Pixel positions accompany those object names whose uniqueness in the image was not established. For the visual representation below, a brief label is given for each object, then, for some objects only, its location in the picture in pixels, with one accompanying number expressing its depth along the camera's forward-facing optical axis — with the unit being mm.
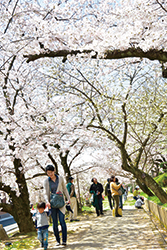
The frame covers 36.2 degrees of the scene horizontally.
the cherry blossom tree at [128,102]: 9609
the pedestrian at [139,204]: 12734
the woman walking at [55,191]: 5398
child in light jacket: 5383
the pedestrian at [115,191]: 9055
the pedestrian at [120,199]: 9861
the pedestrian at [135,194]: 16106
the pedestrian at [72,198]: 9670
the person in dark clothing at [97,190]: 10562
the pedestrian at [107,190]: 11964
